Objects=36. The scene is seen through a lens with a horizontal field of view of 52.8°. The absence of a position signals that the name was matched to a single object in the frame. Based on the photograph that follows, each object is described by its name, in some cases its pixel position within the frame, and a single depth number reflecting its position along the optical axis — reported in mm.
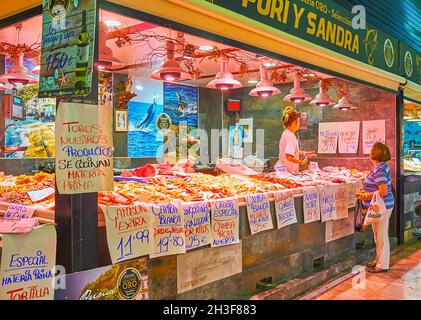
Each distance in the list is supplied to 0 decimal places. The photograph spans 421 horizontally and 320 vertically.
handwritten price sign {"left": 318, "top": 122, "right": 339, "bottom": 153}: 10141
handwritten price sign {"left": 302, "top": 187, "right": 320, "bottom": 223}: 6051
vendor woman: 7245
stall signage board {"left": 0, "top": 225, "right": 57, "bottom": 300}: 2883
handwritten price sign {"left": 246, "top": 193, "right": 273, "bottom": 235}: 5000
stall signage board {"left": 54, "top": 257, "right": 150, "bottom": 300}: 3158
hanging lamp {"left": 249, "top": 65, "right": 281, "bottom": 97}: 7271
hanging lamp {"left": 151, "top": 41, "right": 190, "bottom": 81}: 5859
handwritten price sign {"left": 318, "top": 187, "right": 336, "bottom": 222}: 6445
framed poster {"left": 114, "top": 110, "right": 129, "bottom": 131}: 11312
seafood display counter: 3990
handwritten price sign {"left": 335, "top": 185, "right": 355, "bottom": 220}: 6887
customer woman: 6586
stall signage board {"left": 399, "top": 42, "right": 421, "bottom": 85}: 8992
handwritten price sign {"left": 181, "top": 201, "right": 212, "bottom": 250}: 4207
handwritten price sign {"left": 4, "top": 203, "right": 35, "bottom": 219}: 3666
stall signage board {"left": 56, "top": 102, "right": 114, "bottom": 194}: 3057
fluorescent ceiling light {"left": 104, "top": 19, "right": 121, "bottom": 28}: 6380
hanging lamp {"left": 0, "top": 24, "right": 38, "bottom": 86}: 6300
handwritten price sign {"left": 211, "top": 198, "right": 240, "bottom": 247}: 4527
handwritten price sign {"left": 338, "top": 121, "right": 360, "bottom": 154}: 9688
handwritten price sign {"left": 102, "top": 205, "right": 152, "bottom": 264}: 3477
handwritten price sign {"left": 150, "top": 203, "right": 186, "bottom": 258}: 3855
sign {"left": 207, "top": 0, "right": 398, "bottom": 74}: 4875
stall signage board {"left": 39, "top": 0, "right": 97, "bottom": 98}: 3023
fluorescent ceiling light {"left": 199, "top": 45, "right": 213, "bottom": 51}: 7441
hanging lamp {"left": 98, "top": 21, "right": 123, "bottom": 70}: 5423
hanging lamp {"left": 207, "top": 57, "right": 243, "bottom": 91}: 6574
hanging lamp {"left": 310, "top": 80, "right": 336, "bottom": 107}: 8656
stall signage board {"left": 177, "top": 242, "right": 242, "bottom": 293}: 4215
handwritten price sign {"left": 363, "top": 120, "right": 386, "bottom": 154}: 9078
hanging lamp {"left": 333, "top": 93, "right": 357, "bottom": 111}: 8930
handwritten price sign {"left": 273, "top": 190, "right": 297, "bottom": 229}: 5461
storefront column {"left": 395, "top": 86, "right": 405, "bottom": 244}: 8742
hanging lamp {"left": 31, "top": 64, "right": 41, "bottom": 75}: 6628
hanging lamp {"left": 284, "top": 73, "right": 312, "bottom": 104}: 8172
